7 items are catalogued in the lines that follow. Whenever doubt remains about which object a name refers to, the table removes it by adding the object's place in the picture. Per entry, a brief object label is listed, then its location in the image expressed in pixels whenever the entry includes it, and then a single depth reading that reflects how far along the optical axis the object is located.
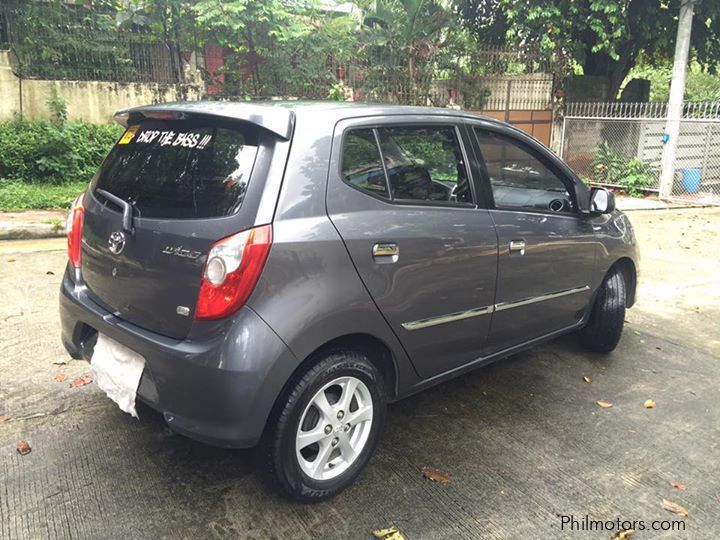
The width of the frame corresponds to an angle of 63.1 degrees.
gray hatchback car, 2.19
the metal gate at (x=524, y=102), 13.24
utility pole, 11.82
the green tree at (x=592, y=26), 12.25
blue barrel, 12.67
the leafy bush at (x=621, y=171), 12.91
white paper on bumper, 2.40
